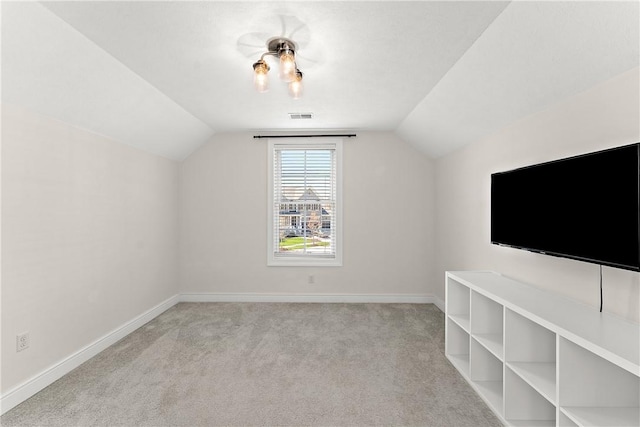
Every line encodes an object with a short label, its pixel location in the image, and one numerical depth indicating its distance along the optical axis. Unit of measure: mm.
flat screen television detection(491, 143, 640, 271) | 1512
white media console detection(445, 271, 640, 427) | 1478
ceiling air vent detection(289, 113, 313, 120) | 3788
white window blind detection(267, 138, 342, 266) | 4688
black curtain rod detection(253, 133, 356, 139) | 4582
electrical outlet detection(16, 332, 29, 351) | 2240
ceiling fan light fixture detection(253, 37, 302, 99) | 2014
